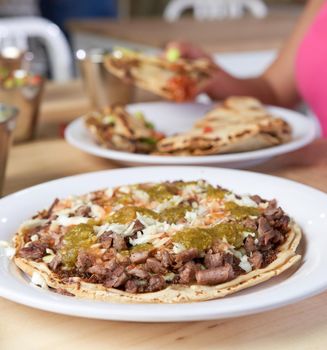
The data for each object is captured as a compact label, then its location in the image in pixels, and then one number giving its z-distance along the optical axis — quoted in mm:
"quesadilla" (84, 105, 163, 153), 899
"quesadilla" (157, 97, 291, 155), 860
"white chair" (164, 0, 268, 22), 4703
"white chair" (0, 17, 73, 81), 1916
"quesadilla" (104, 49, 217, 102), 1086
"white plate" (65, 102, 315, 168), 839
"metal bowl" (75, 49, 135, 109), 1115
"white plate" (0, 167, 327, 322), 523
